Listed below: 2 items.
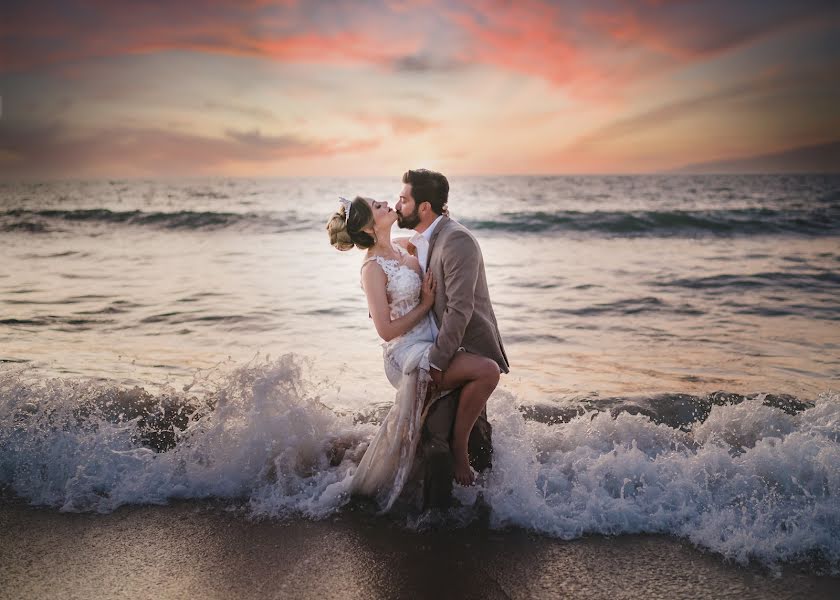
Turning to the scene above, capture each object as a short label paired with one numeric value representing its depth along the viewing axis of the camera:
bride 4.03
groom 3.98
